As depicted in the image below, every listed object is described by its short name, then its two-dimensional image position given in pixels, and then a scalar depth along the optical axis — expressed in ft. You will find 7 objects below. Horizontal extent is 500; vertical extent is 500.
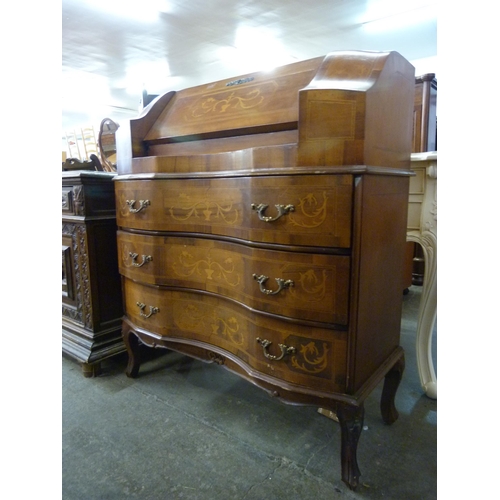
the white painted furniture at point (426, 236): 4.96
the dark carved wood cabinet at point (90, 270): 5.93
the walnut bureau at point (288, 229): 3.33
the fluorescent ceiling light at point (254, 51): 14.38
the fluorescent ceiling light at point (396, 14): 11.87
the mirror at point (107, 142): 7.94
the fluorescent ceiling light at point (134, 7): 11.79
